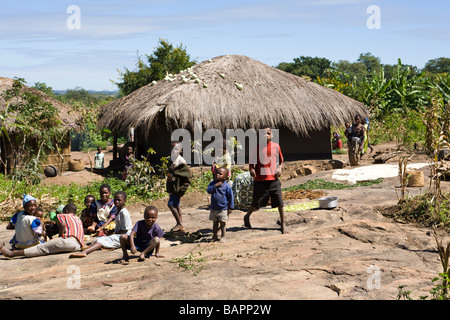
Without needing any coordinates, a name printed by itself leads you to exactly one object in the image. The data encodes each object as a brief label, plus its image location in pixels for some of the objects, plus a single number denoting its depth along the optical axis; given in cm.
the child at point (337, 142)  2070
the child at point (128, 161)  1228
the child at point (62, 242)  685
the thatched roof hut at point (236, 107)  1398
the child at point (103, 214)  758
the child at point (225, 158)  781
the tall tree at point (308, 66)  4372
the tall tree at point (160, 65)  2341
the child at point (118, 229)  680
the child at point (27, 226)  694
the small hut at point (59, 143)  1564
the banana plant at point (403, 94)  2316
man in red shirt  733
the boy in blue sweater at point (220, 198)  698
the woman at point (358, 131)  1441
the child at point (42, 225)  711
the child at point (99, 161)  1689
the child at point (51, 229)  745
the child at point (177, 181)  776
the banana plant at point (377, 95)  2272
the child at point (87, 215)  785
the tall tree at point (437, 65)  4981
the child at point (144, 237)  627
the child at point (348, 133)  1455
